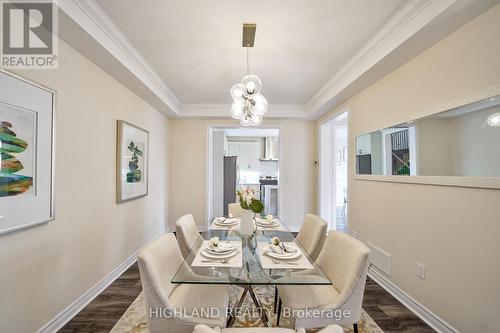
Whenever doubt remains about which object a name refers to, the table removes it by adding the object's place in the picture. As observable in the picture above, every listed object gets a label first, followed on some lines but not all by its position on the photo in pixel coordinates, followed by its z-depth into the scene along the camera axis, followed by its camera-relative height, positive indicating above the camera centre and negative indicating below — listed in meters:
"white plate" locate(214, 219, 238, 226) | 2.76 -0.63
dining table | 1.43 -0.64
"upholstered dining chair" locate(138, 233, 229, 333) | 1.30 -0.82
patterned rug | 1.86 -1.25
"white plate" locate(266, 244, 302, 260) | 1.63 -0.60
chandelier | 2.20 +0.70
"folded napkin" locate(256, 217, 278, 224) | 2.79 -0.62
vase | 2.16 -0.50
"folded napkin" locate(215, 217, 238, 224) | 2.87 -0.62
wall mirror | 1.53 +0.21
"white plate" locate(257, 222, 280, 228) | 2.67 -0.63
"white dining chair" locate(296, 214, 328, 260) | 2.09 -0.61
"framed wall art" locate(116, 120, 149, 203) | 2.78 +0.11
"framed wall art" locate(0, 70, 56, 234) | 1.45 +0.12
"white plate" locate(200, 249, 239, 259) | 1.67 -0.61
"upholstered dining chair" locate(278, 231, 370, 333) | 1.41 -0.82
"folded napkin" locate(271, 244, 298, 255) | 1.72 -0.60
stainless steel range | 7.44 -0.84
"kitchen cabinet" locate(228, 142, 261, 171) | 8.19 +0.59
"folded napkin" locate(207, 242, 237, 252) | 1.75 -0.59
